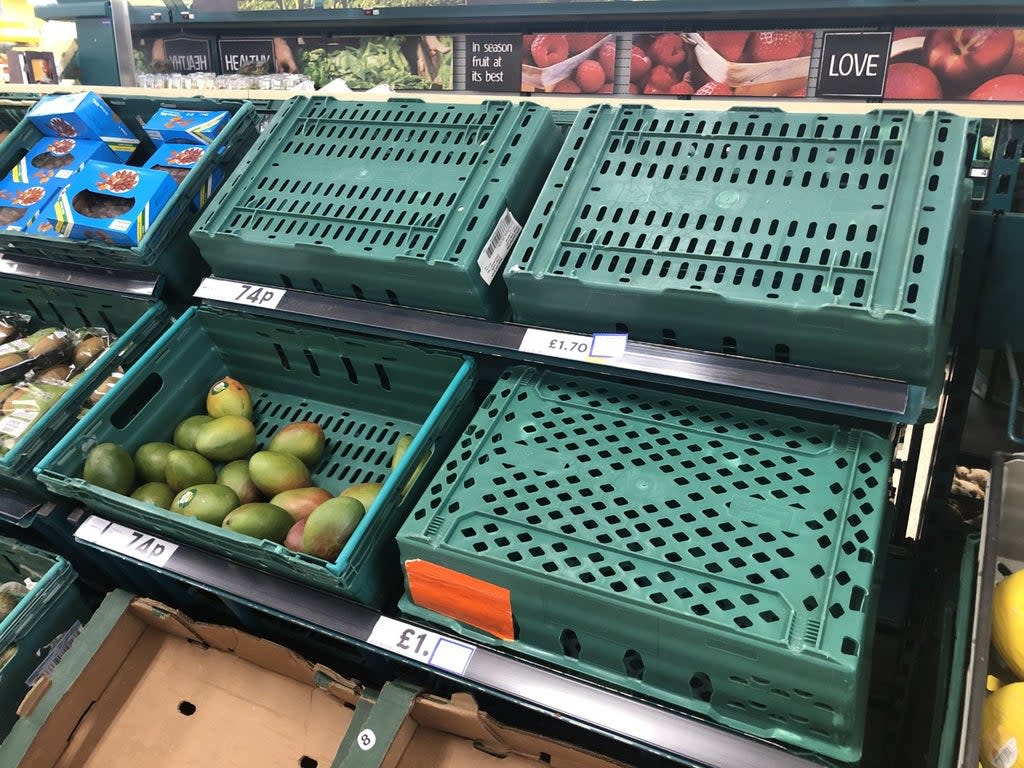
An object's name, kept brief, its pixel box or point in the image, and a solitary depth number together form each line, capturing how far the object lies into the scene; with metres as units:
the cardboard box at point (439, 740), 1.23
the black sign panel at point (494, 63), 3.45
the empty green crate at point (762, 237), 1.06
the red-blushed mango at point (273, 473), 1.54
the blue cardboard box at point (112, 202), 1.73
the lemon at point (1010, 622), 1.11
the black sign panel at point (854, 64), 2.76
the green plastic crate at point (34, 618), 1.63
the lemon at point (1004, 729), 1.01
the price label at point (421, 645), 1.17
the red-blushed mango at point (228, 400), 1.75
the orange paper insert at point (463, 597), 1.12
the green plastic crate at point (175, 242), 1.75
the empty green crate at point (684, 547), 0.95
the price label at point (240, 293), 1.57
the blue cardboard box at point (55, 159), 1.98
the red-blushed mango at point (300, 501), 1.47
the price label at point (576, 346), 1.24
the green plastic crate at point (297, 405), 1.31
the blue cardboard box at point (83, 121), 2.02
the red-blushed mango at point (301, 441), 1.64
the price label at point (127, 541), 1.42
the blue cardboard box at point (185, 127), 1.94
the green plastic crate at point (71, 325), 1.58
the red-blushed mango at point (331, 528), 1.28
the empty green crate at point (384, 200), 1.38
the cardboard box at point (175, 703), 1.45
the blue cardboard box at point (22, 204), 1.88
